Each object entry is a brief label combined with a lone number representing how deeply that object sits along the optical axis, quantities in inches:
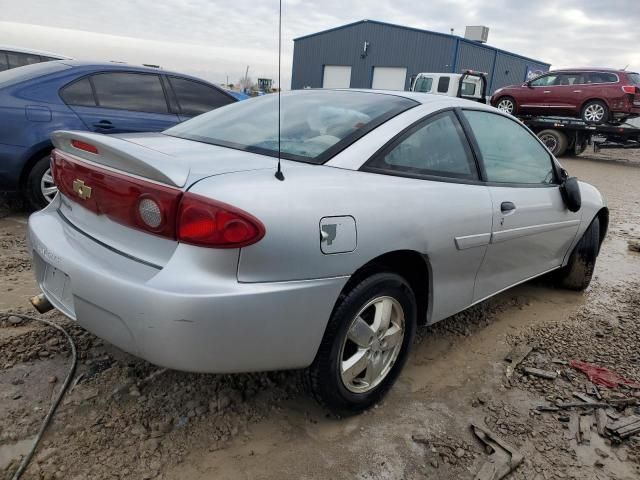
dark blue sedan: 163.6
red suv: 522.0
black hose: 70.4
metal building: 1056.2
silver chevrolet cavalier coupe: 66.1
